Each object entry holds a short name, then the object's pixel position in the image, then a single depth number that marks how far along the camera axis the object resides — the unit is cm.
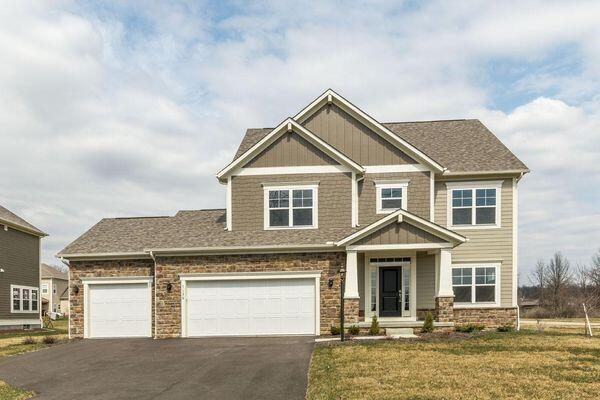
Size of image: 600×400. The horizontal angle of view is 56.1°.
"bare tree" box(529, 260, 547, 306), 6738
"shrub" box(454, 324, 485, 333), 1933
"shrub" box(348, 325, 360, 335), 1911
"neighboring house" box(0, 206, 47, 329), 3244
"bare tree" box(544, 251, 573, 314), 5969
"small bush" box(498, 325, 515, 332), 2027
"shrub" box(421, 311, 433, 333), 1916
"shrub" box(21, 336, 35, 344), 2157
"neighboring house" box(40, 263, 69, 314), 7556
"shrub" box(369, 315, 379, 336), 1898
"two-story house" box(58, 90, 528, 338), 2102
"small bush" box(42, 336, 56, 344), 2095
